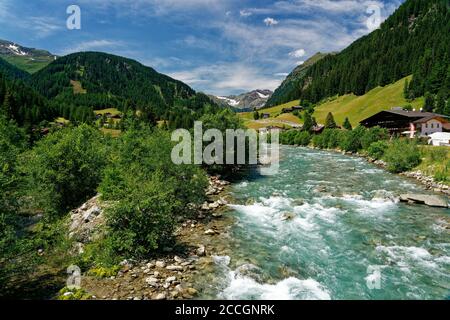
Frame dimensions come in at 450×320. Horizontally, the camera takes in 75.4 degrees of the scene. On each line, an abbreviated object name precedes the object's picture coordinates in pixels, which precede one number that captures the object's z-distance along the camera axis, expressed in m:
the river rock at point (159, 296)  12.85
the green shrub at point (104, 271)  14.68
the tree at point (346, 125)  109.07
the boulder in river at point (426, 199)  27.58
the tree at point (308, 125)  117.94
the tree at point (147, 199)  16.28
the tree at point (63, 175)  24.94
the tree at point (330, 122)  116.38
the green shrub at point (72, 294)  12.90
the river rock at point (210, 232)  20.91
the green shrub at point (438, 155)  41.22
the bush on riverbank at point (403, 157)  44.03
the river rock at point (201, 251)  17.50
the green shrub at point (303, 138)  101.50
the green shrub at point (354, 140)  71.38
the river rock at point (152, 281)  13.93
